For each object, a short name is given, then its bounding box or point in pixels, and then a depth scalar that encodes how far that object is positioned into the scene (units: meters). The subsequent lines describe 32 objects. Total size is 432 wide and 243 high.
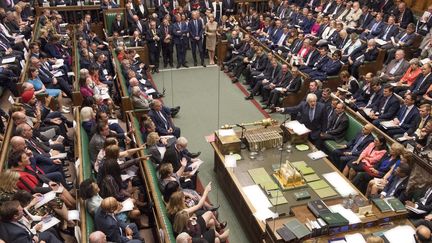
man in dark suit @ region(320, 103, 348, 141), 6.02
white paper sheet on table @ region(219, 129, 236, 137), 5.54
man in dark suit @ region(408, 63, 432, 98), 6.71
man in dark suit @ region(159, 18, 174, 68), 10.05
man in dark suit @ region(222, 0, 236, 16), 12.09
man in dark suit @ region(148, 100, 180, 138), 5.86
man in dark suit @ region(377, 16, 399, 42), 8.99
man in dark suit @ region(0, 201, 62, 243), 3.09
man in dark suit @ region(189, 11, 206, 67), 10.27
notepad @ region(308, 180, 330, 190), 4.77
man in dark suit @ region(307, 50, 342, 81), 7.95
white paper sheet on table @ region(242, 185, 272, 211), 4.49
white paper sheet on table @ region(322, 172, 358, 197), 4.67
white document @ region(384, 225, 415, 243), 3.83
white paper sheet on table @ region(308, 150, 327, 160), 5.32
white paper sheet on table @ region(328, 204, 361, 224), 4.02
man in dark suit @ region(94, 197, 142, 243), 3.43
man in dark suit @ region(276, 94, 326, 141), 6.11
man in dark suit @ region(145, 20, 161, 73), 10.02
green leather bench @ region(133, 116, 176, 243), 3.73
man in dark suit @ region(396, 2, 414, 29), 9.72
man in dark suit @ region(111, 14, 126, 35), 10.72
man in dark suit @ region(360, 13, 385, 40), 9.30
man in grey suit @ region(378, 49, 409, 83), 7.41
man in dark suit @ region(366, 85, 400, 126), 6.21
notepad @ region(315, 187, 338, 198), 4.64
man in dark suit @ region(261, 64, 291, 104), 7.84
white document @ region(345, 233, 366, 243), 3.82
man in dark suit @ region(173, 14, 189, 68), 10.09
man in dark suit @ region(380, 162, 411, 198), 4.52
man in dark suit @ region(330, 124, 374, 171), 5.45
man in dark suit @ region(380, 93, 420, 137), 5.83
